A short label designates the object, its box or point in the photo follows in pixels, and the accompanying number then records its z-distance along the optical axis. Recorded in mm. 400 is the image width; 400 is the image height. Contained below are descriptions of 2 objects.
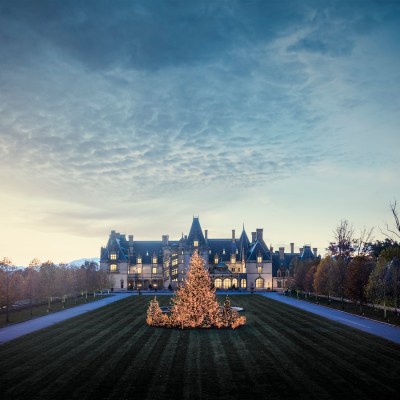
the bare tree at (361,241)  85512
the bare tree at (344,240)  78262
